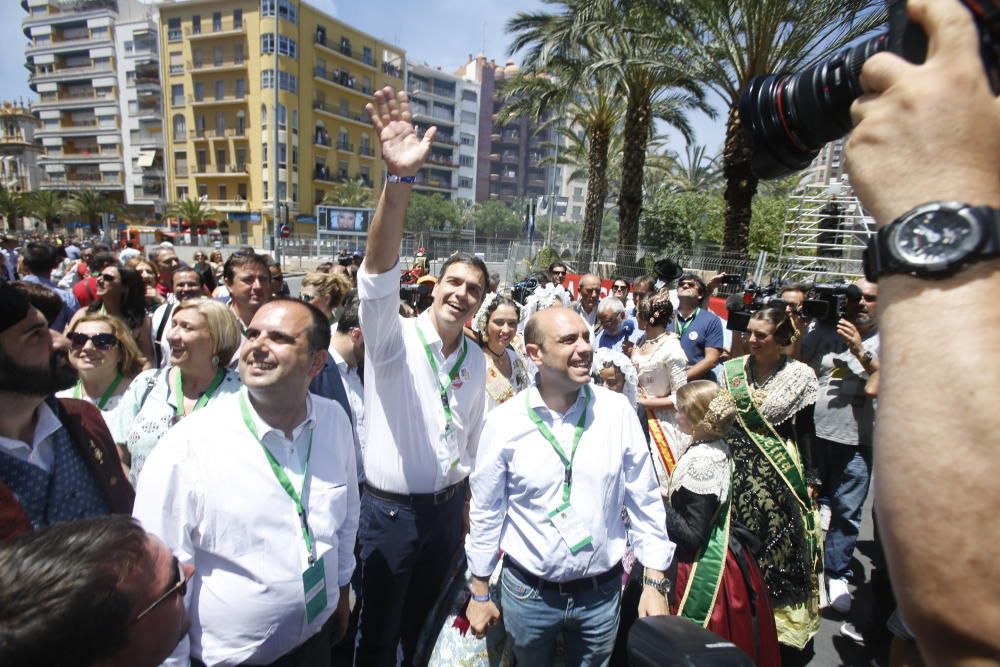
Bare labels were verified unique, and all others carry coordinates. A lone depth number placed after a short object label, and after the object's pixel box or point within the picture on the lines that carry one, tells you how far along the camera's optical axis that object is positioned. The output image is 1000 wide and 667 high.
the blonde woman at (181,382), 2.41
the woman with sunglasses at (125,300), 4.35
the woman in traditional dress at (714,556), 2.41
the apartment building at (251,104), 44.00
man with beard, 1.74
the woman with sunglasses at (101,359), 2.81
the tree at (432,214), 54.38
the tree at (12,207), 39.84
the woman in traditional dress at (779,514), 2.82
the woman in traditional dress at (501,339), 3.54
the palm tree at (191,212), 41.22
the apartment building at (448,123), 65.00
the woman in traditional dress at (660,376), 3.46
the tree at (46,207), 42.90
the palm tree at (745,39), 9.03
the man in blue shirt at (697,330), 4.75
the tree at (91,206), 43.22
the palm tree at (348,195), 47.41
